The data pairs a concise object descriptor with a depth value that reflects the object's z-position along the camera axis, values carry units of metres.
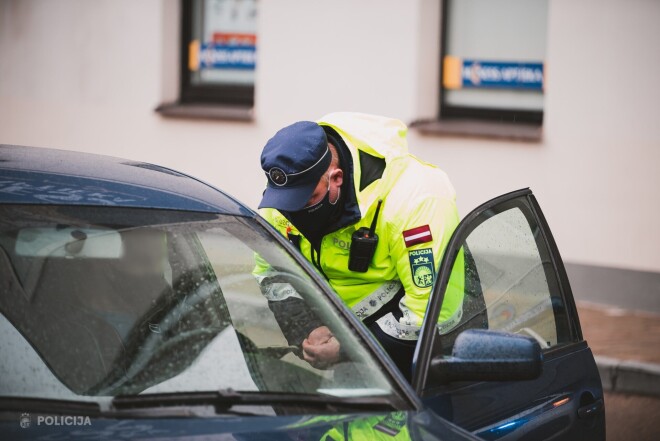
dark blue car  5.22
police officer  7.11
